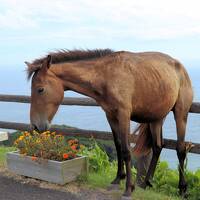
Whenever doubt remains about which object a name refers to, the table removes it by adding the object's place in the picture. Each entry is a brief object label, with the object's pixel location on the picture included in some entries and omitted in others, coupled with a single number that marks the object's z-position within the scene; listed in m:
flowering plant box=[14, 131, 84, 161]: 4.79
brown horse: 4.15
